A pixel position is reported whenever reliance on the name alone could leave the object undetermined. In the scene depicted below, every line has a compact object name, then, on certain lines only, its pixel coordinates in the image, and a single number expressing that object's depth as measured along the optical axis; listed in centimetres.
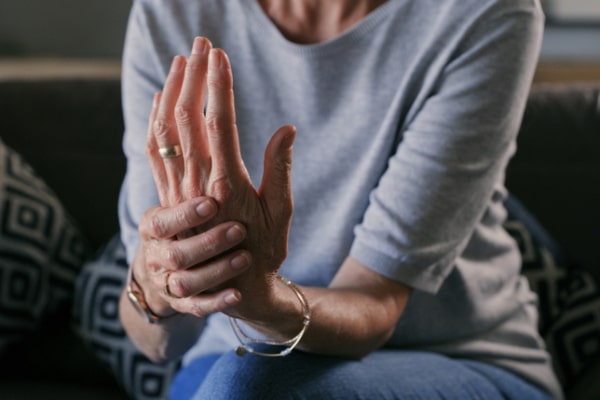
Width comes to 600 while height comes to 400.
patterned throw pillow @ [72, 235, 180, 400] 140
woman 77
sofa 137
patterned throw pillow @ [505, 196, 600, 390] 130
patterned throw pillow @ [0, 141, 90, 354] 146
